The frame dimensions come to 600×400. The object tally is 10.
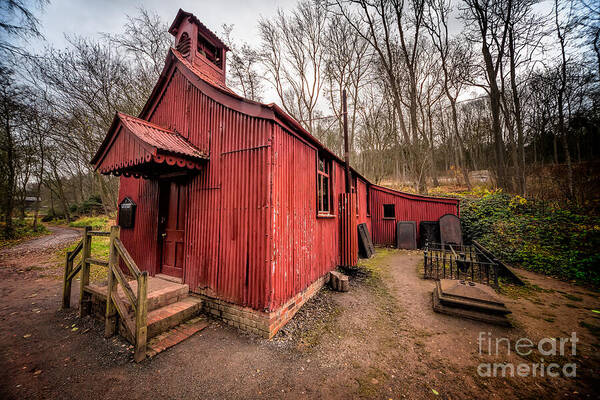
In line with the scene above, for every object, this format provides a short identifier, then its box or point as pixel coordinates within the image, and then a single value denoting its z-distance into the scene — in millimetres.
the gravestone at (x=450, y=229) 10617
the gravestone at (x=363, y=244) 9500
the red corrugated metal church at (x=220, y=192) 3850
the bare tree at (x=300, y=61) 16125
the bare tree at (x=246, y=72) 15838
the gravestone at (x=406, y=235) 11570
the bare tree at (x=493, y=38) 13273
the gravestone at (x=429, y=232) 11320
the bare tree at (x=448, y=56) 14809
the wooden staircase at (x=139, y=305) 3195
